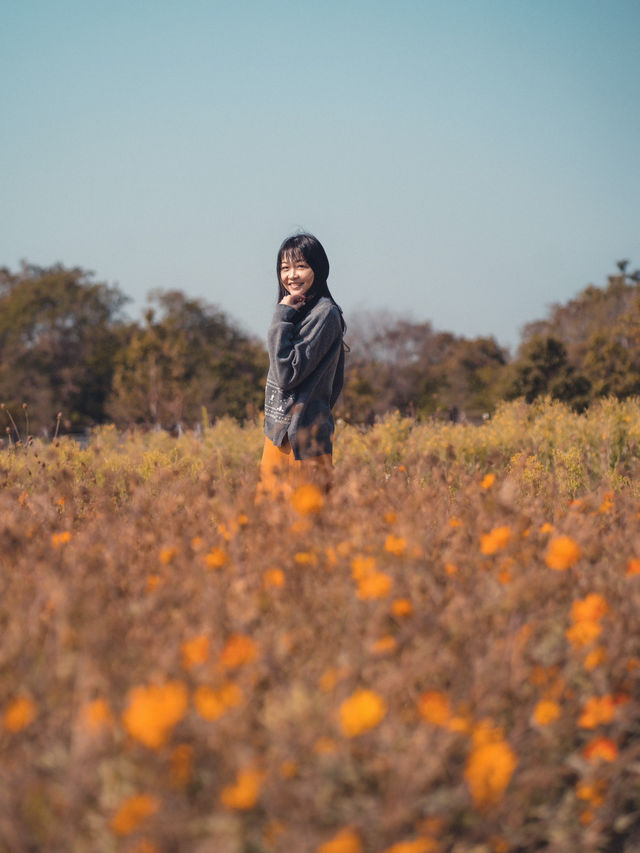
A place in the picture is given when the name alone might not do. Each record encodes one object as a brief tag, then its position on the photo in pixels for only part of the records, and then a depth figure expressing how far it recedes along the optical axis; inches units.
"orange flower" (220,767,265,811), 163.1
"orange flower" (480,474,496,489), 267.2
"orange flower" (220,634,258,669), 197.9
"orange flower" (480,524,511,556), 248.0
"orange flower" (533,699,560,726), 205.5
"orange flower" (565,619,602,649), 232.3
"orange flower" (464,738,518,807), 177.0
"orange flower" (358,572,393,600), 228.7
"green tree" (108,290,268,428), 1670.8
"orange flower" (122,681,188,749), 164.4
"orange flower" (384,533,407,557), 248.4
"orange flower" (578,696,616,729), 215.3
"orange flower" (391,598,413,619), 227.5
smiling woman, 289.2
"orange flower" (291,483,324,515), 253.2
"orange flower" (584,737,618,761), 207.4
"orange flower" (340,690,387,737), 176.3
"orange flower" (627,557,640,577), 248.7
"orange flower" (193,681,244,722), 178.3
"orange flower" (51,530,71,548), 260.0
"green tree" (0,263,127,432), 1975.4
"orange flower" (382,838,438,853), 171.7
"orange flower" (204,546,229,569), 251.7
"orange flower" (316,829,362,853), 155.8
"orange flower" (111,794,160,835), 158.4
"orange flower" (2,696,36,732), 184.4
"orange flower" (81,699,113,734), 169.2
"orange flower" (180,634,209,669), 205.7
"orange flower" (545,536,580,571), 245.1
